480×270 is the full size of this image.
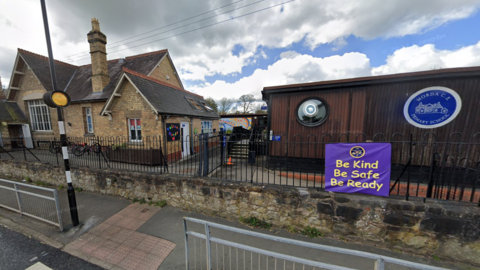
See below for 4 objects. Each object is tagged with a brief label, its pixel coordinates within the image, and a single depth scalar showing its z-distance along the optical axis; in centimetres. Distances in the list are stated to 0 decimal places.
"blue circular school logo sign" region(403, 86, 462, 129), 483
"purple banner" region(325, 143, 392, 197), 326
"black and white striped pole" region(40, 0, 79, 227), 344
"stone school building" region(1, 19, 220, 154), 869
